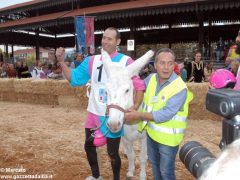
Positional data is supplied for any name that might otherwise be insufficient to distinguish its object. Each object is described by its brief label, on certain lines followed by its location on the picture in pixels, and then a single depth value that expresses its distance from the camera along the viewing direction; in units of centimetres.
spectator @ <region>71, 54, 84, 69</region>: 1024
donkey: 270
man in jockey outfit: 341
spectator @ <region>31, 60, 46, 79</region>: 1294
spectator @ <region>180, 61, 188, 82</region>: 934
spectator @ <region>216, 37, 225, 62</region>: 1452
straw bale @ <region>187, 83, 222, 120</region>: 833
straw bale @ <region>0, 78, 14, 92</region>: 1238
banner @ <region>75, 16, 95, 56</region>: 1263
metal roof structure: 1359
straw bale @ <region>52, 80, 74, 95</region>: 1060
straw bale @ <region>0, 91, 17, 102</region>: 1259
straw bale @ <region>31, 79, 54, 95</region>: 1112
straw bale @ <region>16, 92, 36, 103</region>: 1205
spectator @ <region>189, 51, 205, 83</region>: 898
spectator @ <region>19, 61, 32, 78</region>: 1429
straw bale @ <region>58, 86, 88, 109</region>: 1020
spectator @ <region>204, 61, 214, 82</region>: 1277
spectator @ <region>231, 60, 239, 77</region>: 487
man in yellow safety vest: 279
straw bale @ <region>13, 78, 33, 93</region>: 1166
